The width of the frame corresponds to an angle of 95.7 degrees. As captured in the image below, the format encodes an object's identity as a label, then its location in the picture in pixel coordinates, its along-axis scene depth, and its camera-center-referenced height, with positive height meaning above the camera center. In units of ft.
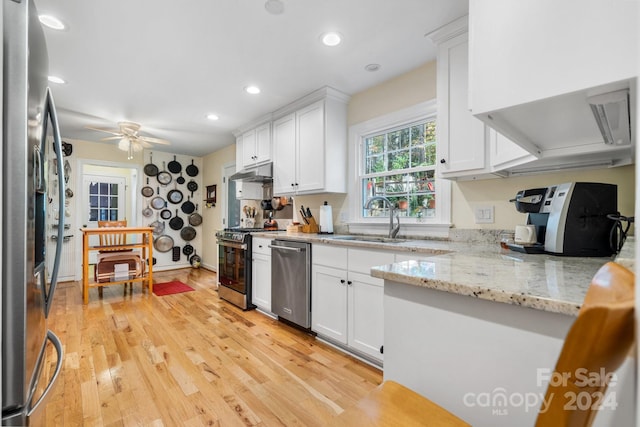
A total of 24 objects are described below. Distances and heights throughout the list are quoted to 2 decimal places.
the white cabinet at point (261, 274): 10.03 -2.24
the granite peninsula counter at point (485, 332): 2.19 -1.07
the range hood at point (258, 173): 12.14 +1.63
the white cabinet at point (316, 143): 9.72 +2.41
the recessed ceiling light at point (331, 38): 6.81 +4.17
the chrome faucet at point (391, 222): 8.09 -0.30
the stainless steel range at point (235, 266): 10.84 -2.16
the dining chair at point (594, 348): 1.11 -0.56
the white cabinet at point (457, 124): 6.13 +1.96
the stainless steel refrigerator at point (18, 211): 2.37 +0.01
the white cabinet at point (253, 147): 12.32 +2.95
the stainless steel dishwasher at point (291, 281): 8.48 -2.14
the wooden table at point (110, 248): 11.92 -1.60
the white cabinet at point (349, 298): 6.75 -2.23
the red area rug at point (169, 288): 13.35 -3.70
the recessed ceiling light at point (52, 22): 6.20 +4.18
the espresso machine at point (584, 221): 4.25 -0.15
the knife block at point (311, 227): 10.84 -0.58
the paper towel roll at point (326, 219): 10.34 -0.27
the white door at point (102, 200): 18.44 +0.82
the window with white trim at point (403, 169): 8.29 +1.32
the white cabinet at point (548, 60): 2.25 +1.31
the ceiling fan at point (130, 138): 12.53 +3.28
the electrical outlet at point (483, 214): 6.86 -0.07
